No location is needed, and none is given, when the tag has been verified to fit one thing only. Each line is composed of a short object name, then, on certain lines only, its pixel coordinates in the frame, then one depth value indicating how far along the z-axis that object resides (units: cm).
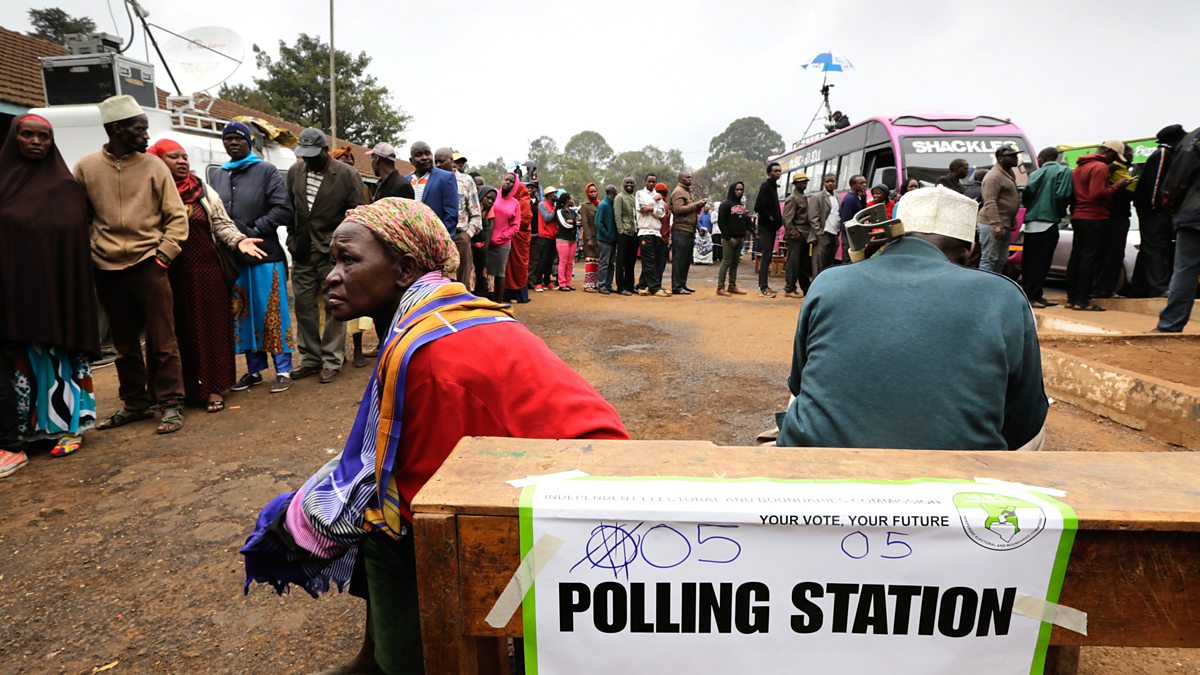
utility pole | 1838
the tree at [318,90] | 2712
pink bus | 1040
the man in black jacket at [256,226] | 494
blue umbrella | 1874
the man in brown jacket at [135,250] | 403
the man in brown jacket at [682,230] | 1043
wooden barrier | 106
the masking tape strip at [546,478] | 115
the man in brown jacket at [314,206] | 516
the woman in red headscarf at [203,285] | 452
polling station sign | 107
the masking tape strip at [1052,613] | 108
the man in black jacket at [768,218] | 1084
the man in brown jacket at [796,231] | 1055
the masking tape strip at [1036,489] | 113
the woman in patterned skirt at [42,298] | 366
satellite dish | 1236
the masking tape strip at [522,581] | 109
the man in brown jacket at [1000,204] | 747
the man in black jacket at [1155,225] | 693
